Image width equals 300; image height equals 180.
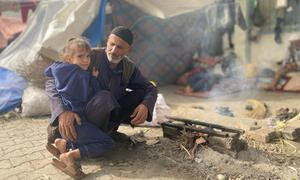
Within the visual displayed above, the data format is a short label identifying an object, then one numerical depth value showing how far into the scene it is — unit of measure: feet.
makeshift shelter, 19.40
